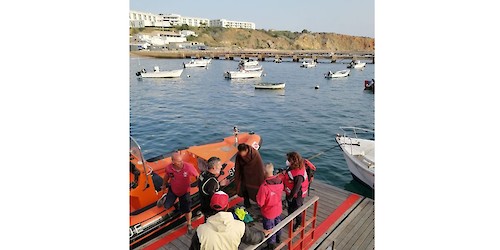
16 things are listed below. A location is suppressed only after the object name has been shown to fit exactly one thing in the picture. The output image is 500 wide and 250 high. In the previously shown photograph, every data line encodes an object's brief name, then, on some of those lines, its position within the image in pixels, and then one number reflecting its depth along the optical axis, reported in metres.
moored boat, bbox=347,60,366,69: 55.66
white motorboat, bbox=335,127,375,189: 8.68
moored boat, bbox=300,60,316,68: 58.78
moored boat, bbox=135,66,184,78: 38.94
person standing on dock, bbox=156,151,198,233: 4.30
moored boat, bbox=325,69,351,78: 41.51
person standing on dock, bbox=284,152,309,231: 3.84
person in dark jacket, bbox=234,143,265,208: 4.25
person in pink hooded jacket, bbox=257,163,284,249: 3.57
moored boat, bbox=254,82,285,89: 31.90
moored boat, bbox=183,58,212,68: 55.95
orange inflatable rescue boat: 4.60
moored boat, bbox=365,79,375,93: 31.50
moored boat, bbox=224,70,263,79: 40.30
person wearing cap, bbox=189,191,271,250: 2.41
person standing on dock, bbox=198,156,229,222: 3.59
